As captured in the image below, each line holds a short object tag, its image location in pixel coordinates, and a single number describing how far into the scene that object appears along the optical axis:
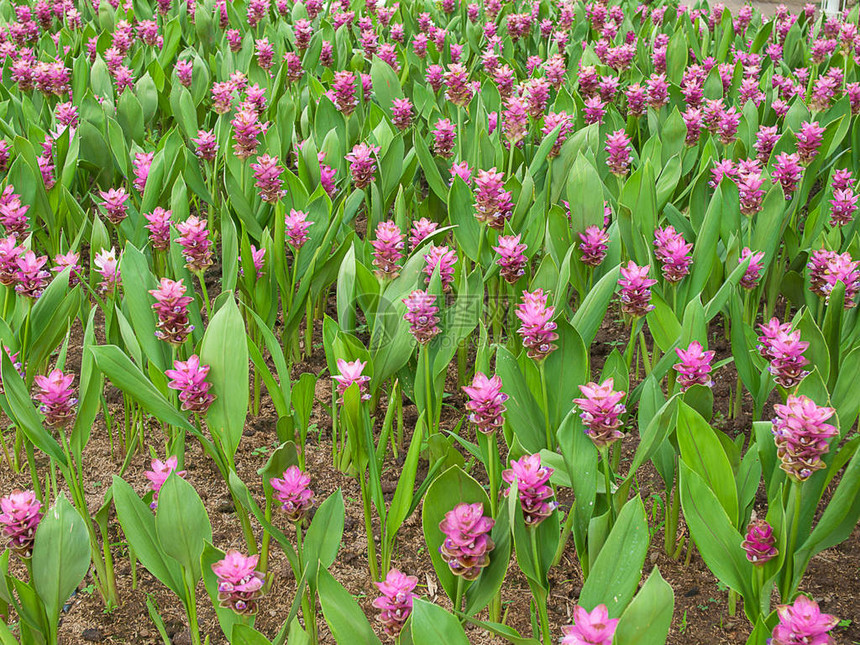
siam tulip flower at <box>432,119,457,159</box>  2.71
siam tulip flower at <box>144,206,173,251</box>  2.16
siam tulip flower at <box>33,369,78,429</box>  1.60
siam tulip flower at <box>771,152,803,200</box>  2.37
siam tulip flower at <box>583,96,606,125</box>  2.84
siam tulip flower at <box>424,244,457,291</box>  1.92
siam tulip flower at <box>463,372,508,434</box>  1.41
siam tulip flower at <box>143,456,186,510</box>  1.53
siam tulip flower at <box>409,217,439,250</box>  2.23
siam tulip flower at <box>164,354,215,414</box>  1.59
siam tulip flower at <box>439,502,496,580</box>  1.25
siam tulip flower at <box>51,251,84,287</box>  2.04
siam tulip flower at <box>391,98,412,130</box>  2.94
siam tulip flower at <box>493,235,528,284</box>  1.95
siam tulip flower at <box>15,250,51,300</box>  1.89
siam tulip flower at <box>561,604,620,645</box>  1.03
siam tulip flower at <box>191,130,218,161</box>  2.64
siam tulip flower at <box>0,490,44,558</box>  1.39
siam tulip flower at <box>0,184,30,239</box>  2.21
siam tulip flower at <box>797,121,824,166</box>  2.52
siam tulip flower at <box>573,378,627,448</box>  1.34
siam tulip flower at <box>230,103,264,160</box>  2.39
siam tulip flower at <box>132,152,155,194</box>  2.51
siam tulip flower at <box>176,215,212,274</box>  1.93
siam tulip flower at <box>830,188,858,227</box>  2.30
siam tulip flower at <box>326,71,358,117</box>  2.89
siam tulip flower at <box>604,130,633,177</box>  2.43
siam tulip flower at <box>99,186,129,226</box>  2.32
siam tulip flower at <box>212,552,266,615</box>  1.27
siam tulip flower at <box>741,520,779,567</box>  1.36
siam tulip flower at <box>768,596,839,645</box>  1.04
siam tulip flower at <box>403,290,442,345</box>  1.68
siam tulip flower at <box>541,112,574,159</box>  2.59
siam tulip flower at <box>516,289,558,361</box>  1.55
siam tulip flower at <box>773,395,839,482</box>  1.18
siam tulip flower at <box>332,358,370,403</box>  1.63
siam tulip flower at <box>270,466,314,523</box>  1.49
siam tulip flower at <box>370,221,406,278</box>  1.91
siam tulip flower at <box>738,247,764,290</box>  2.09
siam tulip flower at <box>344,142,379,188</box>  2.47
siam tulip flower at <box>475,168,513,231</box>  2.11
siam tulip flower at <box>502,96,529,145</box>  2.60
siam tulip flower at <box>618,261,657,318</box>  1.76
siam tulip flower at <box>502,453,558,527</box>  1.27
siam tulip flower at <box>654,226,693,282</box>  1.95
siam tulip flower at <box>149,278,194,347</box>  1.64
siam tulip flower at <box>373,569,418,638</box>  1.20
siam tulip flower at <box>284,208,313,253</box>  2.20
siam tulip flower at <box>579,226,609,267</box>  2.08
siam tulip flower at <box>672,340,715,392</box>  1.60
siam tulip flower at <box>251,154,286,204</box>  2.28
